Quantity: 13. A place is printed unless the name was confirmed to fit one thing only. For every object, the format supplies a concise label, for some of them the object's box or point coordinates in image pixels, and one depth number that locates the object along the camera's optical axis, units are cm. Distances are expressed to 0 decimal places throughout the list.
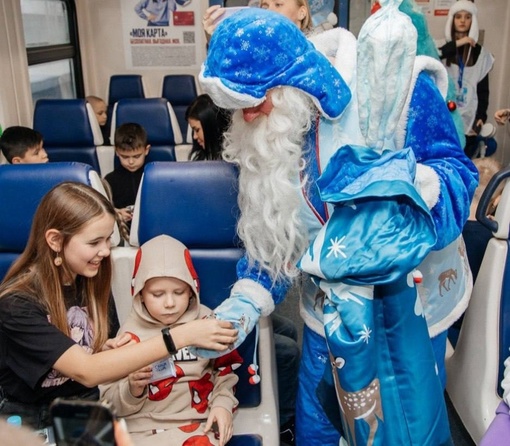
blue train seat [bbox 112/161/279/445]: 171
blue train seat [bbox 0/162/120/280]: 169
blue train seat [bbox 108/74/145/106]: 631
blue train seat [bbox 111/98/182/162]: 406
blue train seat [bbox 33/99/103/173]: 399
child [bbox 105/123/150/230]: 335
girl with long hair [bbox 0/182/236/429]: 134
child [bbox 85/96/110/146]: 516
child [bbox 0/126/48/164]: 300
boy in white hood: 153
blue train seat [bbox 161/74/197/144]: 620
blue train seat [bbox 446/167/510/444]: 182
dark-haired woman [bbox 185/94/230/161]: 259
